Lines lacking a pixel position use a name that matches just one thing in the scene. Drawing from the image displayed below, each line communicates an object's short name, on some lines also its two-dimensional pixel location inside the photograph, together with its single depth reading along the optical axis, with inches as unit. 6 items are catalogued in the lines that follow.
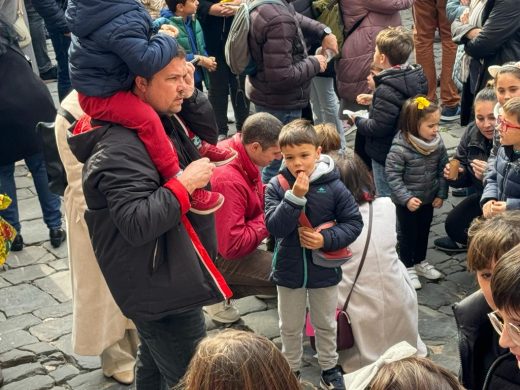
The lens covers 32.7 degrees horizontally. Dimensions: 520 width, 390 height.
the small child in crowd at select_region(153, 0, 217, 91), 300.5
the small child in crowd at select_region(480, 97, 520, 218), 196.4
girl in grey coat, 232.4
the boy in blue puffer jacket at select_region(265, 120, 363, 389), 180.2
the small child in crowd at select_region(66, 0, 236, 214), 140.4
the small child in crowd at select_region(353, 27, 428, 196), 244.4
